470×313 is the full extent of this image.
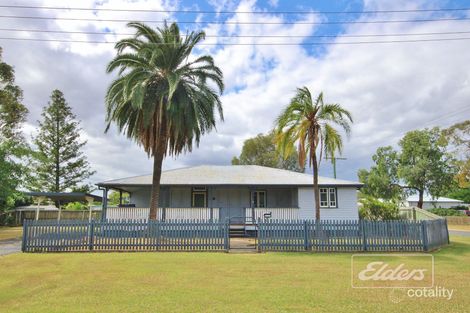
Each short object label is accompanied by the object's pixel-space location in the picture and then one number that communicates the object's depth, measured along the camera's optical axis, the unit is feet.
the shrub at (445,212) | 143.13
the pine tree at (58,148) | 138.10
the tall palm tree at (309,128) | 55.31
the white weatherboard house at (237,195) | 69.92
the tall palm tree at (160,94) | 60.29
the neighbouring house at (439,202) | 200.37
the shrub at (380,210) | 69.77
